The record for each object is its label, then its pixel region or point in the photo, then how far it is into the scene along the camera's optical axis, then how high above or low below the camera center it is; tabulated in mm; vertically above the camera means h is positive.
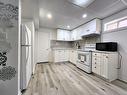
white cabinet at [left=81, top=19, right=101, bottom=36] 2544 +897
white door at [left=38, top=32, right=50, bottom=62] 3971 +23
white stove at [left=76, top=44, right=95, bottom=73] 2520 -604
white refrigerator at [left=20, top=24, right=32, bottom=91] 1403 -392
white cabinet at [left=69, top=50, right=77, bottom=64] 3493 -651
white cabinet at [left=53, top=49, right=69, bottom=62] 3902 -620
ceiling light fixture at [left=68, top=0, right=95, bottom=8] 1586 +1242
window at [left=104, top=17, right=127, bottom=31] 2015 +858
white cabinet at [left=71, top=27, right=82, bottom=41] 3612 +833
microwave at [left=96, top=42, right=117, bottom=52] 2018 +18
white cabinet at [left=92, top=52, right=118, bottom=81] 1926 -631
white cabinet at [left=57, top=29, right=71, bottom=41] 4123 +858
